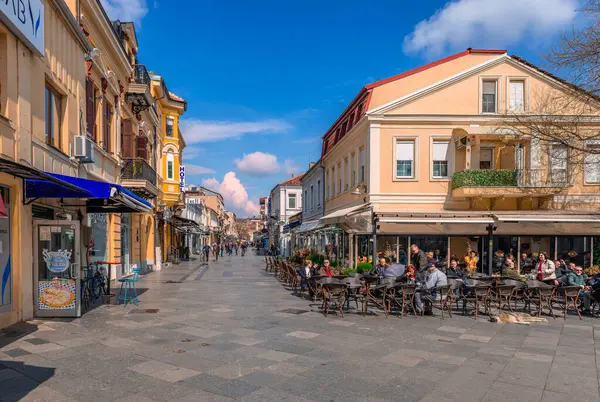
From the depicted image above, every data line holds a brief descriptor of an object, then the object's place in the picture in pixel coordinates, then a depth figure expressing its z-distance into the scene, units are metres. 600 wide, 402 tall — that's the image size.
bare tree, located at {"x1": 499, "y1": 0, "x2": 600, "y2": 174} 13.48
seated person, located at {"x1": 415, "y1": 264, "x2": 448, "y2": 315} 11.00
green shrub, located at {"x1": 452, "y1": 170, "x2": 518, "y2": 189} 19.02
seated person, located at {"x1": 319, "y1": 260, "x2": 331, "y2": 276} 13.35
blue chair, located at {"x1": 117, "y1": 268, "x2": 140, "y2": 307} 11.93
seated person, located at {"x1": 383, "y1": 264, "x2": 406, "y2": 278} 12.07
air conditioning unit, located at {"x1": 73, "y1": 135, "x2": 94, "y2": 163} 11.96
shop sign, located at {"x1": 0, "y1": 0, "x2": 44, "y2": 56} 8.33
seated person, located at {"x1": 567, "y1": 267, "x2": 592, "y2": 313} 11.85
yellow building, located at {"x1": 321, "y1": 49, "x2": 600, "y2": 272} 19.03
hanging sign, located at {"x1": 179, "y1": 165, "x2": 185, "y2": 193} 34.17
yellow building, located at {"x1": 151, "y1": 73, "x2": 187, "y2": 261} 28.44
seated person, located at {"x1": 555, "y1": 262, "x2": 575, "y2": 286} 12.55
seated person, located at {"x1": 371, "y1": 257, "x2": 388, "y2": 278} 12.78
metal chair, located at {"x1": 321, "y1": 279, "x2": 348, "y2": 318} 10.89
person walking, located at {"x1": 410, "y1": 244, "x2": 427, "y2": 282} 14.44
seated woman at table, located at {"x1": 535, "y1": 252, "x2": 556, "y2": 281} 13.77
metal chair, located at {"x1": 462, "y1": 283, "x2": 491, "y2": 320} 10.94
